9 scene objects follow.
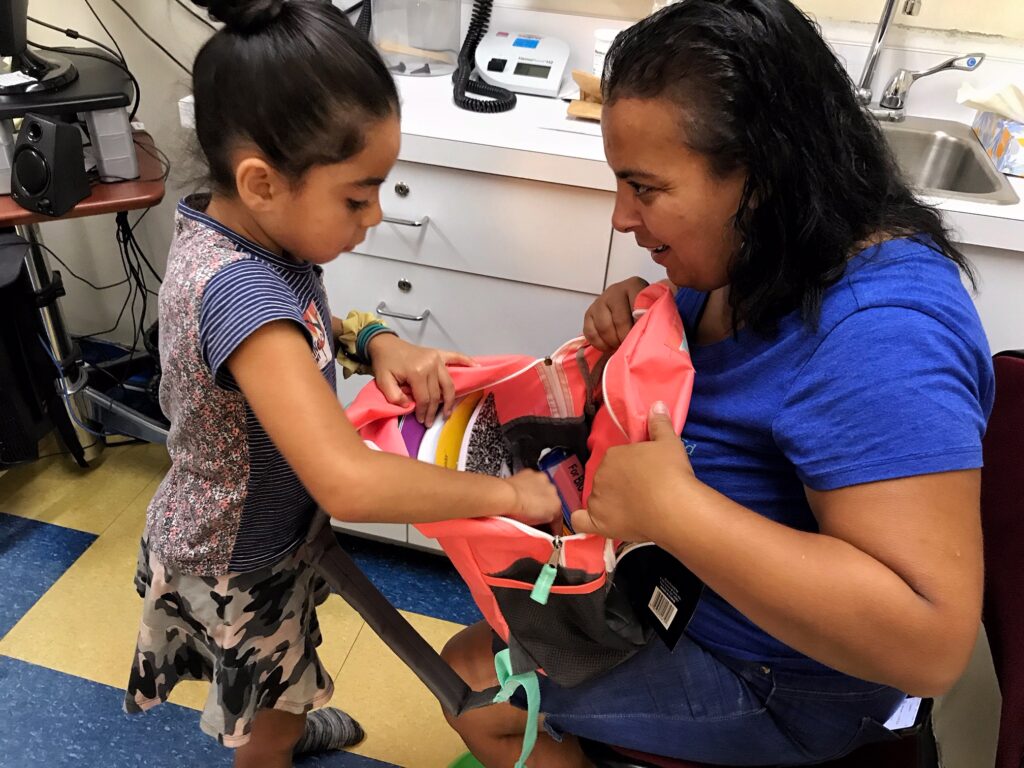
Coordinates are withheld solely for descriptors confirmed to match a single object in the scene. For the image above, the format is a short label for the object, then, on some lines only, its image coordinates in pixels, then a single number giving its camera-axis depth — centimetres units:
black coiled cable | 147
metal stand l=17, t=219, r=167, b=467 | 175
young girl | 73
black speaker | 136
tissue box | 140
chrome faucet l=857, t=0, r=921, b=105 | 152
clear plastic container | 169
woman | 63
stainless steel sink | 155
